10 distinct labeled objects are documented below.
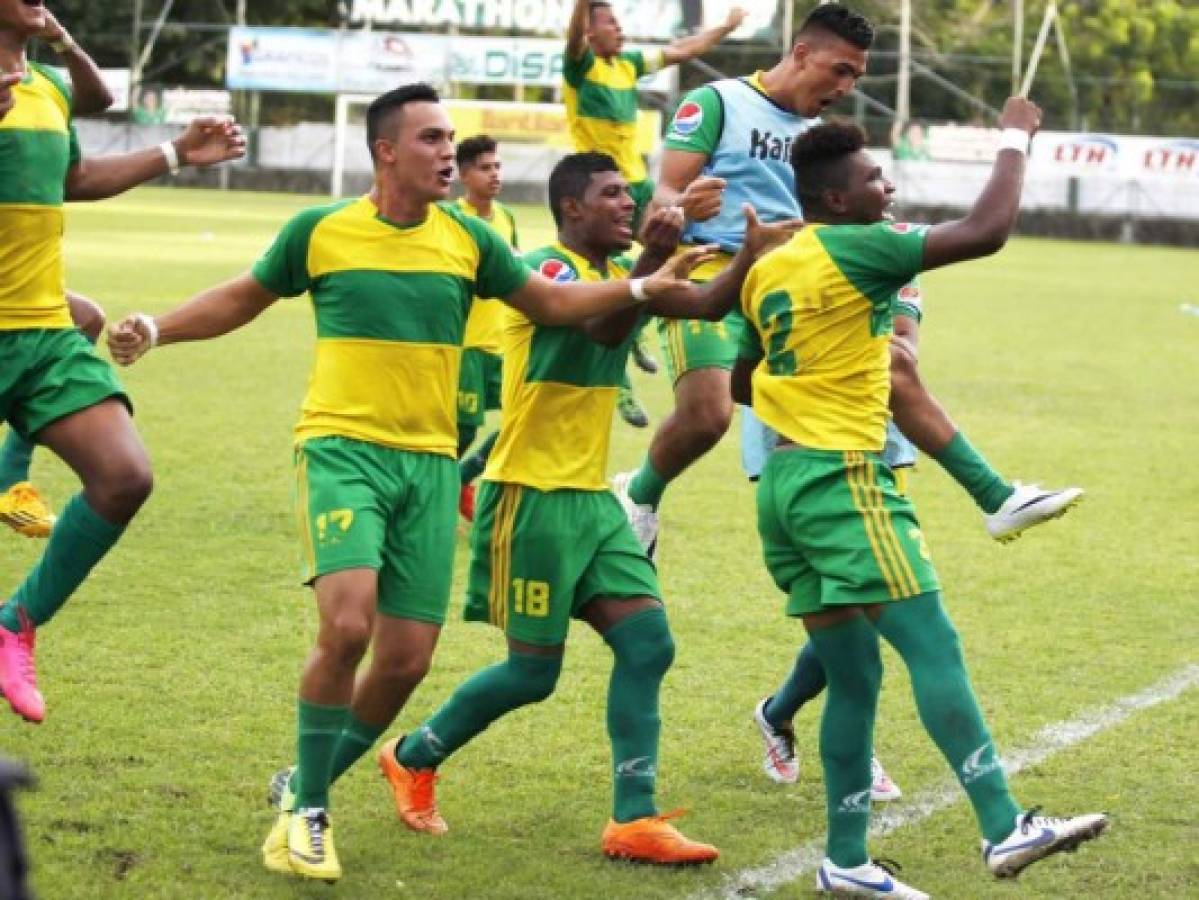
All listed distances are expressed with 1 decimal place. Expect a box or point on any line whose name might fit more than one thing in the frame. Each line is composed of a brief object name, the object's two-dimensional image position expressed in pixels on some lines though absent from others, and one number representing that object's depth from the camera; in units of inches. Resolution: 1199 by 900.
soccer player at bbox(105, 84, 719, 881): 413.8
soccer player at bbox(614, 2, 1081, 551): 483.5
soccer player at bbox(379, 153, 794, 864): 438.4
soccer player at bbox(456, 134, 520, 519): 766.4
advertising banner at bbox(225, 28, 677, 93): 3702.8
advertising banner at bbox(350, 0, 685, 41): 3792.9
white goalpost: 3571.9
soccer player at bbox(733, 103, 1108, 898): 402.0
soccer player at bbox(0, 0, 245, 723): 498.2
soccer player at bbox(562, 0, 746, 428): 961.6
